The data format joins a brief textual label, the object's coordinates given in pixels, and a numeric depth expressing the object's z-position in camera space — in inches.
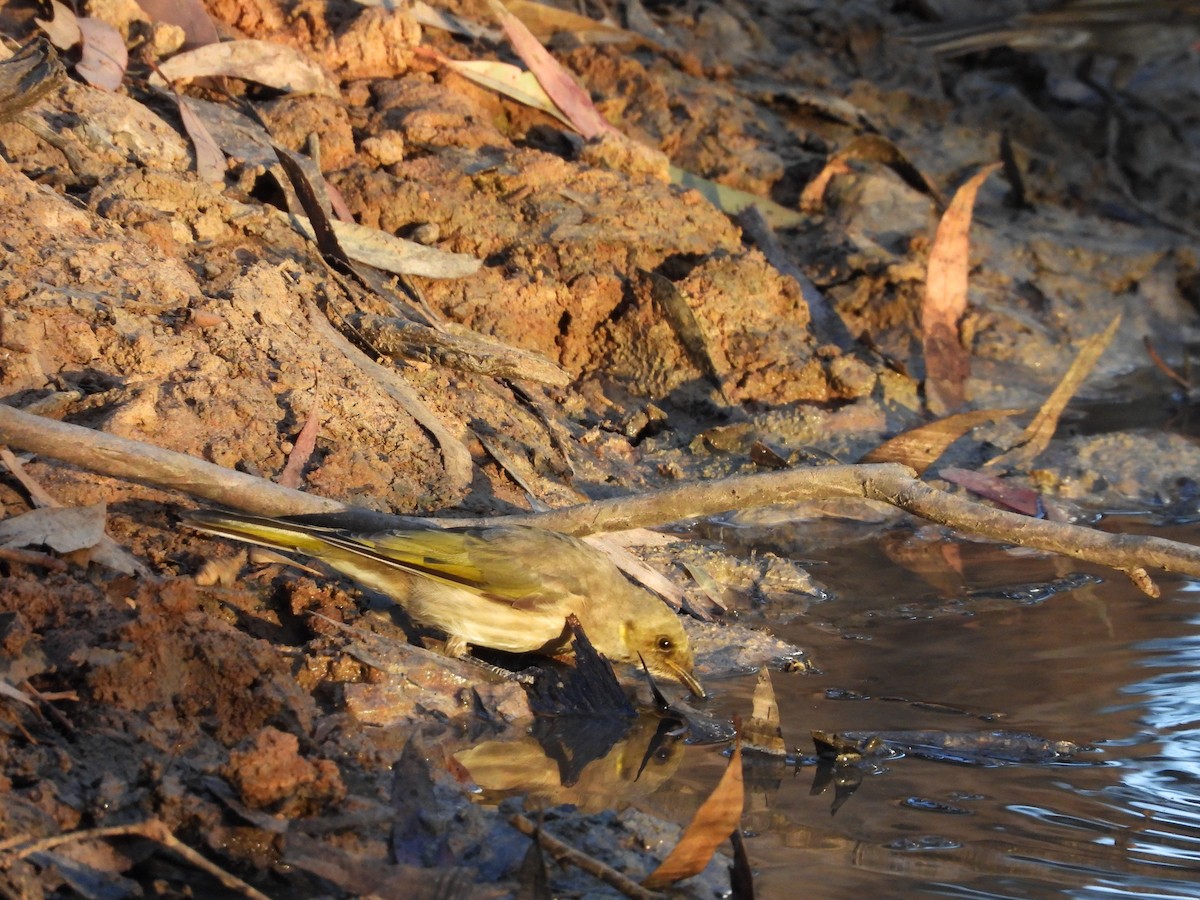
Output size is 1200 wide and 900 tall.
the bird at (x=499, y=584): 162.7
